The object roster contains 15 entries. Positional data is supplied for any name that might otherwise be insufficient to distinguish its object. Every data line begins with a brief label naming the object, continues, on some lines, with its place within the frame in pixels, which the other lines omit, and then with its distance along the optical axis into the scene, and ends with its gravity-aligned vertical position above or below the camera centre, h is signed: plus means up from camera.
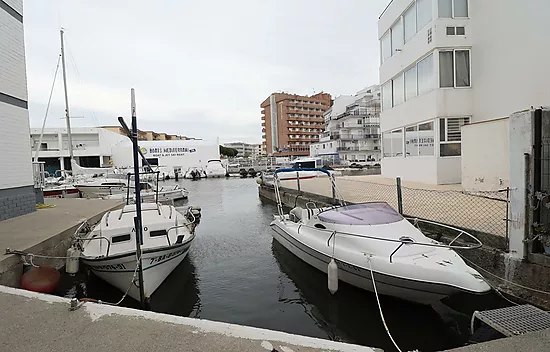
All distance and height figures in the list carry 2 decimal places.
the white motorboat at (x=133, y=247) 5.73 -1.63
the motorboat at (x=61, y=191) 21.64 -1.53
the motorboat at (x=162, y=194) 19.73 -1.87
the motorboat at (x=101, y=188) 21.55 -1.37
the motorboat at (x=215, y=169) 48.19 -0.87
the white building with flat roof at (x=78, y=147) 47.47 +3.40
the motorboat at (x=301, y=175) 23.62 -1.17
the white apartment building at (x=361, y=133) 53.38 +4.25
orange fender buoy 5.80 -2.07
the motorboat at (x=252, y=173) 48.56 -1.70
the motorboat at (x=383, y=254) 4.46 -1.61
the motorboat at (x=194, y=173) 46.81 -1.39
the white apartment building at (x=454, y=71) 10.34 +3.13
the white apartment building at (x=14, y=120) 9.68 +1.66
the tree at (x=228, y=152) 113.19 +4.25
